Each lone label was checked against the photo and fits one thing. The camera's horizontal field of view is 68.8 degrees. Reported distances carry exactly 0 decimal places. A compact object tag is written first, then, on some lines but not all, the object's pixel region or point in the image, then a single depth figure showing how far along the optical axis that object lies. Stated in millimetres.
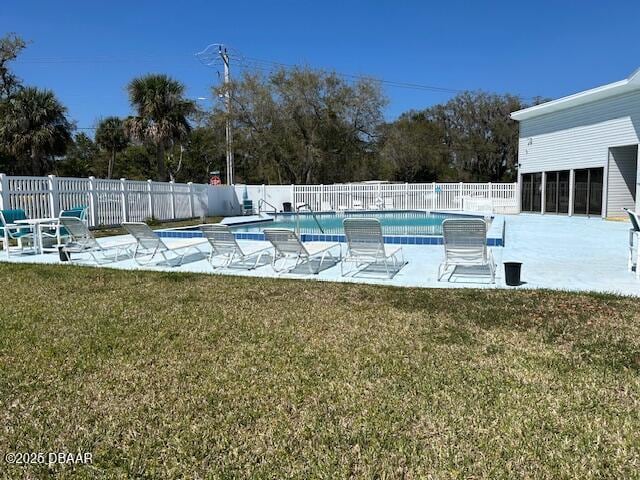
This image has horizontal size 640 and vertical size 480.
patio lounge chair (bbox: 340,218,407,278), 6605
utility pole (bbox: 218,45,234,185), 27234
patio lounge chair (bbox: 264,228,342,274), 6879
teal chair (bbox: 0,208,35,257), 9000
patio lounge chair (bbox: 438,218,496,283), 6094
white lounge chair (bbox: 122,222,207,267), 7786
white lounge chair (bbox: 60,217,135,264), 8352
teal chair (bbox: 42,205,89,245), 9295
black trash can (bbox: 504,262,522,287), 5758
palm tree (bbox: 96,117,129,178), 33906
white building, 17380
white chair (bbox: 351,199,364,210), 25770
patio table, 9047
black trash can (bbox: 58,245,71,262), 8234
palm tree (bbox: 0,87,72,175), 22000
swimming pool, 16256
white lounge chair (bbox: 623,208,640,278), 6193
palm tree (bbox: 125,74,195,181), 23562
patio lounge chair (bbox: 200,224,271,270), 7320
